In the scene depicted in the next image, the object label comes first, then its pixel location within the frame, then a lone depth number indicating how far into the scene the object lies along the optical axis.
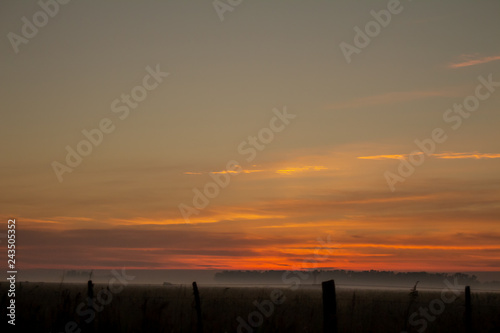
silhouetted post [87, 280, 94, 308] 15.45
